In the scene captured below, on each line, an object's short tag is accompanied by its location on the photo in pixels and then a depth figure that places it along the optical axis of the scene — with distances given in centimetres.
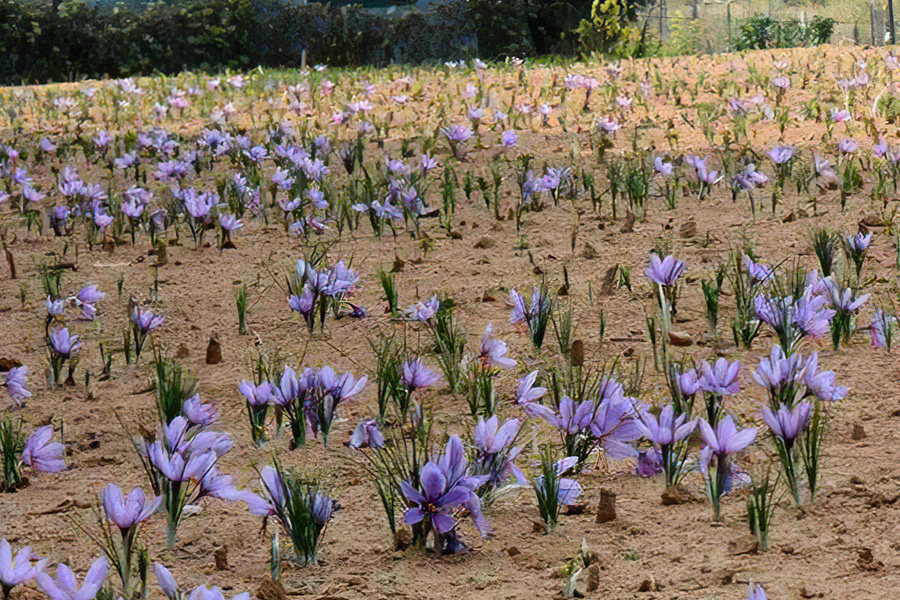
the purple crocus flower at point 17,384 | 498
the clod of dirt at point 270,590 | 323
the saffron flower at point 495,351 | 493
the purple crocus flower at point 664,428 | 362
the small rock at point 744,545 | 336
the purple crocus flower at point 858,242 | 602
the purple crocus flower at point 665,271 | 526
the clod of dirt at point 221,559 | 350
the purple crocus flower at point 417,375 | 448
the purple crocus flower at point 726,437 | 341
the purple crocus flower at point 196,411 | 425
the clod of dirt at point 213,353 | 585
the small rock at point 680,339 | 560
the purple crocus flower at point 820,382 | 399
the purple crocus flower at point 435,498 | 326
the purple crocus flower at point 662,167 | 888
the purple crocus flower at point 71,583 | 269
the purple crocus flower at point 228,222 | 784
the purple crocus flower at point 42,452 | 419
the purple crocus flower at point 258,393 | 438
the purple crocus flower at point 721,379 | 407
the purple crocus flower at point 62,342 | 537
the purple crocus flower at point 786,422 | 350
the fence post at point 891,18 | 3456
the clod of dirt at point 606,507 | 367
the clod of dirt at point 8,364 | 583
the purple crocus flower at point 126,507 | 320
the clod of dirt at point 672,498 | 379
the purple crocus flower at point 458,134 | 1053
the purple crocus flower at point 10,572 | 290
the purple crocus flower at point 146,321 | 589
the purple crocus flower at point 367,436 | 425
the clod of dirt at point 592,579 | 323
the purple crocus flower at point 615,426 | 386
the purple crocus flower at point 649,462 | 389
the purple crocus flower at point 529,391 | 432
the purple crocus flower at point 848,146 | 887
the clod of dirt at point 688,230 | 793
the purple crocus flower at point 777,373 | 397
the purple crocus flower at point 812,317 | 475
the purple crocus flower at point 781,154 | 873
